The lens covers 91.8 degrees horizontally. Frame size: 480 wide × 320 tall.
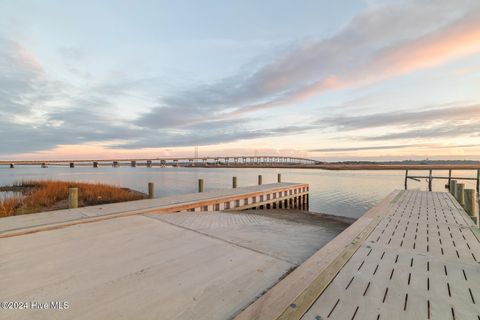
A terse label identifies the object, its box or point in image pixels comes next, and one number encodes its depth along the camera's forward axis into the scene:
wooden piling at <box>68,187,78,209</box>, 7.13
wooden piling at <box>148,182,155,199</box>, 10.47
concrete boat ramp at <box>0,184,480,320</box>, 2.36
